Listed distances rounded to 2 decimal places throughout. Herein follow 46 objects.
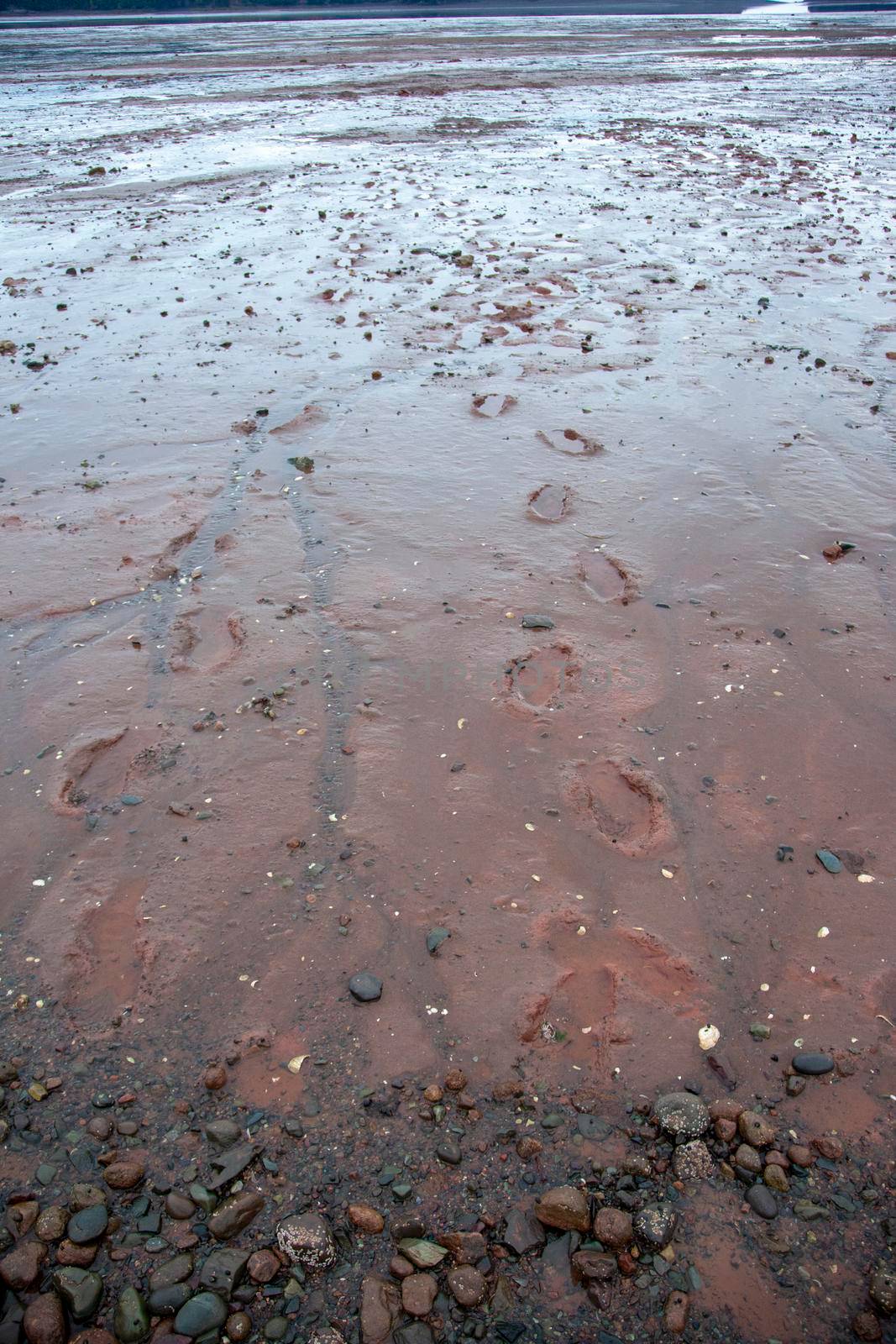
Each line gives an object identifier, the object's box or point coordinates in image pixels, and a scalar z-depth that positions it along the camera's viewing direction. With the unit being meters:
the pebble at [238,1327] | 2.11
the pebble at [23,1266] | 2.22
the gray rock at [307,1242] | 2.24
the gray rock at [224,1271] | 2.20
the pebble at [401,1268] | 2.21
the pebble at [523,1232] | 2.28
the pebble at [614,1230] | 2.28
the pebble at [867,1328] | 2.12
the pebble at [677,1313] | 2.13
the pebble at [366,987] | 2.91
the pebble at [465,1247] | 2.25
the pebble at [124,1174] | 2.40
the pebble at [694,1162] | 2.43
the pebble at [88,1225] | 2.29
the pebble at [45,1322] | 2.12
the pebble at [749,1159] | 2.44
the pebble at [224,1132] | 2.51
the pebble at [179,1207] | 2.34
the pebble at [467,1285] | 2.17
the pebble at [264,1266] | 2.21
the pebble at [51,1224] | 2.31
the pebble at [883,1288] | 2.16
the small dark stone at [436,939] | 3.07
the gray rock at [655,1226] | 2.28
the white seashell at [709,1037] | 2.78
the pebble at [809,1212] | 2.33
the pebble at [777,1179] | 2.40
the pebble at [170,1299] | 2.16
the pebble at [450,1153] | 2.46
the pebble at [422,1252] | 2.23
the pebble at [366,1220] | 2.30
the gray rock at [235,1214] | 2.30
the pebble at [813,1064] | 2.69
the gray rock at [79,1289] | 2.16
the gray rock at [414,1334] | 2.11
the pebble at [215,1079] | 2.66
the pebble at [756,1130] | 2.50
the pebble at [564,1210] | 2.31
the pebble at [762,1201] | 2.34
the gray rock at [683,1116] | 2.52
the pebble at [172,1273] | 2.21
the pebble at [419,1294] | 2.15
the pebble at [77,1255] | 2.25
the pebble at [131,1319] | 2.12
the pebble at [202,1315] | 2.12
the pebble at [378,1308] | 2.11
